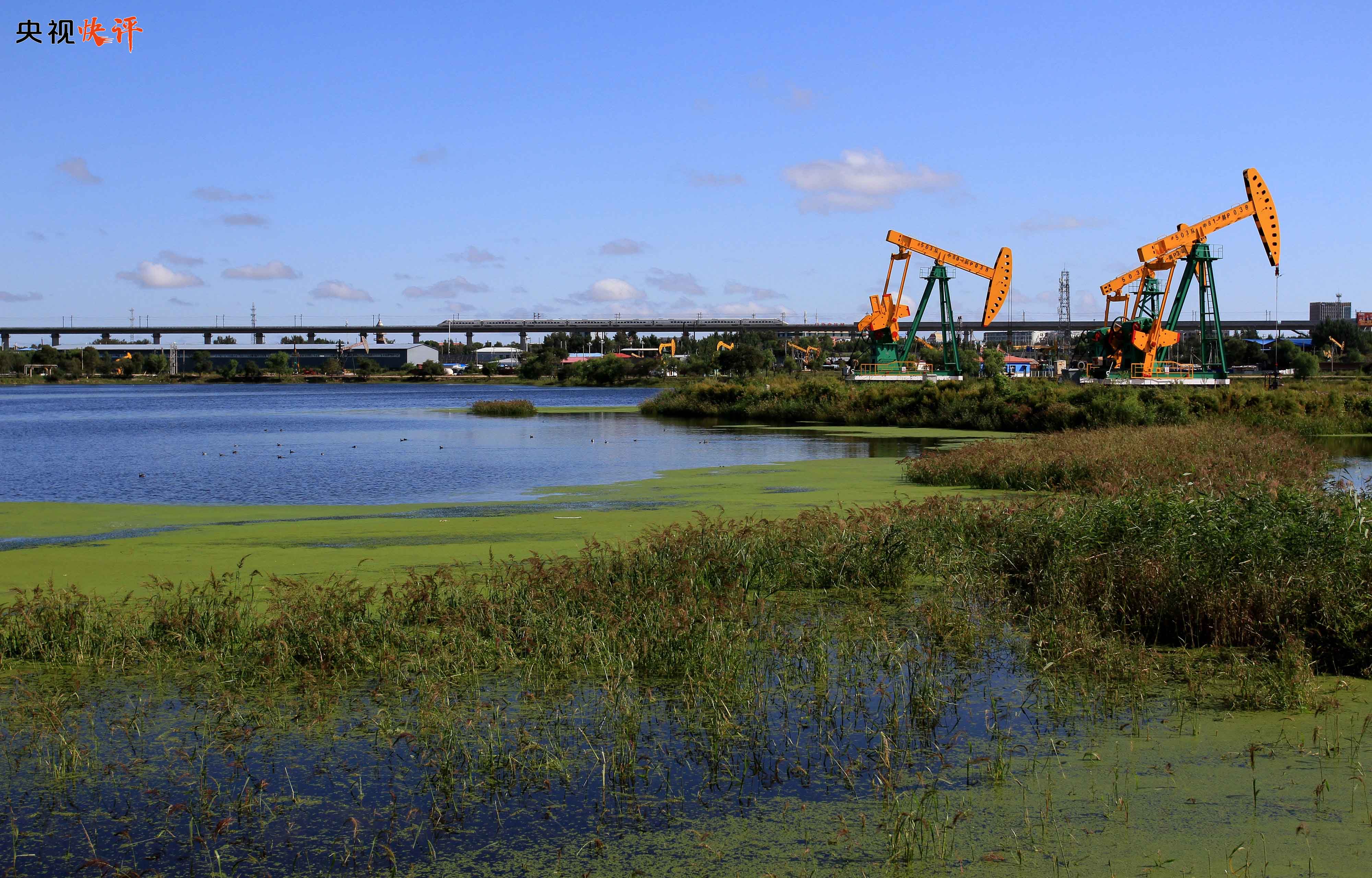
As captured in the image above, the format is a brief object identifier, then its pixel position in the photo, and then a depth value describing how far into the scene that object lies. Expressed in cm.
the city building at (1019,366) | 11413
